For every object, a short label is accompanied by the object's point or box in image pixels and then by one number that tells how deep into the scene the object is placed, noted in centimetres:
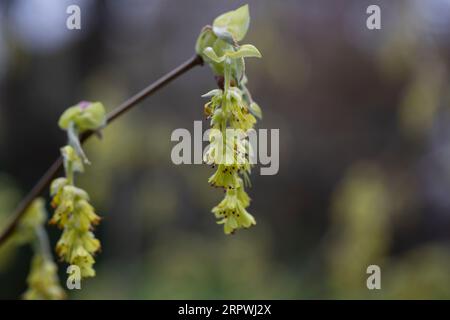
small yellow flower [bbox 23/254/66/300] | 37
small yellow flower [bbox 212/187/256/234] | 32
